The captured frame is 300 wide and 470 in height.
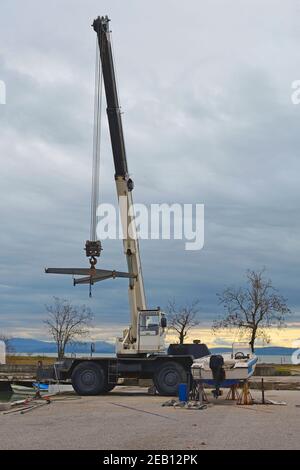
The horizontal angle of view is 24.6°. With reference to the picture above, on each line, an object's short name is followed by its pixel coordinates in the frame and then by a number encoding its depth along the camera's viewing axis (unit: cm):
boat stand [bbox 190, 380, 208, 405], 2385
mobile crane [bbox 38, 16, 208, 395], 2825
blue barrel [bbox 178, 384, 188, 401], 2350
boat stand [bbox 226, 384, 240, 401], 2555
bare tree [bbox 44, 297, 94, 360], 7425
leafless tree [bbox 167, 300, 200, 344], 6375
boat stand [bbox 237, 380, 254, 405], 2364
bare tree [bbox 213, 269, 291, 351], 5762
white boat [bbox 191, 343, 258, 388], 2500
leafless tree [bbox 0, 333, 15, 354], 8665
